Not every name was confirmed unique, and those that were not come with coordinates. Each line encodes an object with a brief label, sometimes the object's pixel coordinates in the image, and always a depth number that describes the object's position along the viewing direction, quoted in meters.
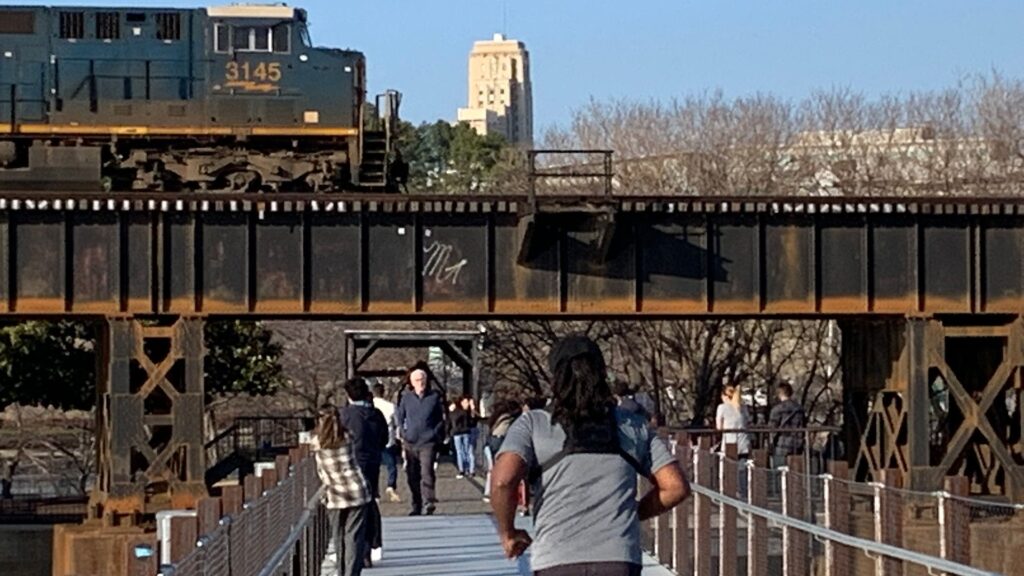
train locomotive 41.38
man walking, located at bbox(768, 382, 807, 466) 37.68
